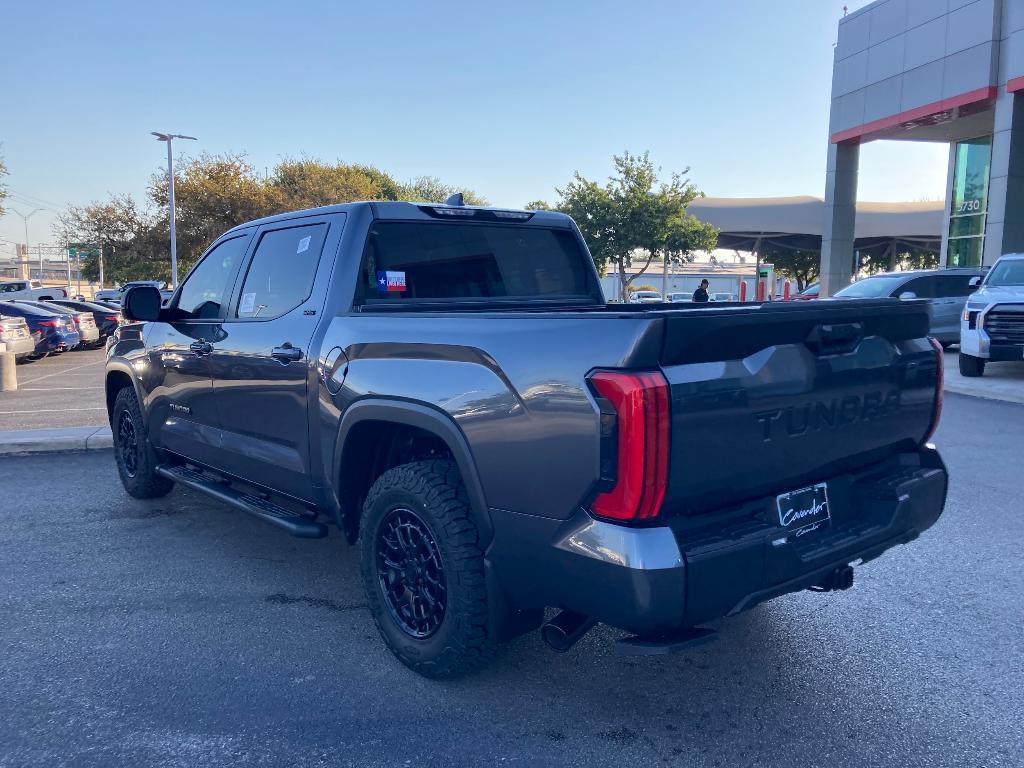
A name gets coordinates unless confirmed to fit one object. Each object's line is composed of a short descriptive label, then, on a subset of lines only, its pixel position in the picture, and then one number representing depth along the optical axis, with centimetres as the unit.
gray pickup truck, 260
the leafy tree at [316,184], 4400
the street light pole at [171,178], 3756
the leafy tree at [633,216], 3841
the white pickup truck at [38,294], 2866
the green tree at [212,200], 4150
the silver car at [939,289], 1716
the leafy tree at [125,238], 4325
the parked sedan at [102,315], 2427
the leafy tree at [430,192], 6631
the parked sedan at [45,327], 1900
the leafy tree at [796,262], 6506
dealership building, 2123
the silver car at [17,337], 1667
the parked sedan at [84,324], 2067
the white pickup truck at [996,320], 1245
